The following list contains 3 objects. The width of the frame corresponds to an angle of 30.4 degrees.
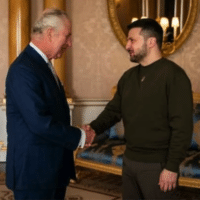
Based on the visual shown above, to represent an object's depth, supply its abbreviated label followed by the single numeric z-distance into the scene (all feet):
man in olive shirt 5.67
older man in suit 5.38
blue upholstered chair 9.71
